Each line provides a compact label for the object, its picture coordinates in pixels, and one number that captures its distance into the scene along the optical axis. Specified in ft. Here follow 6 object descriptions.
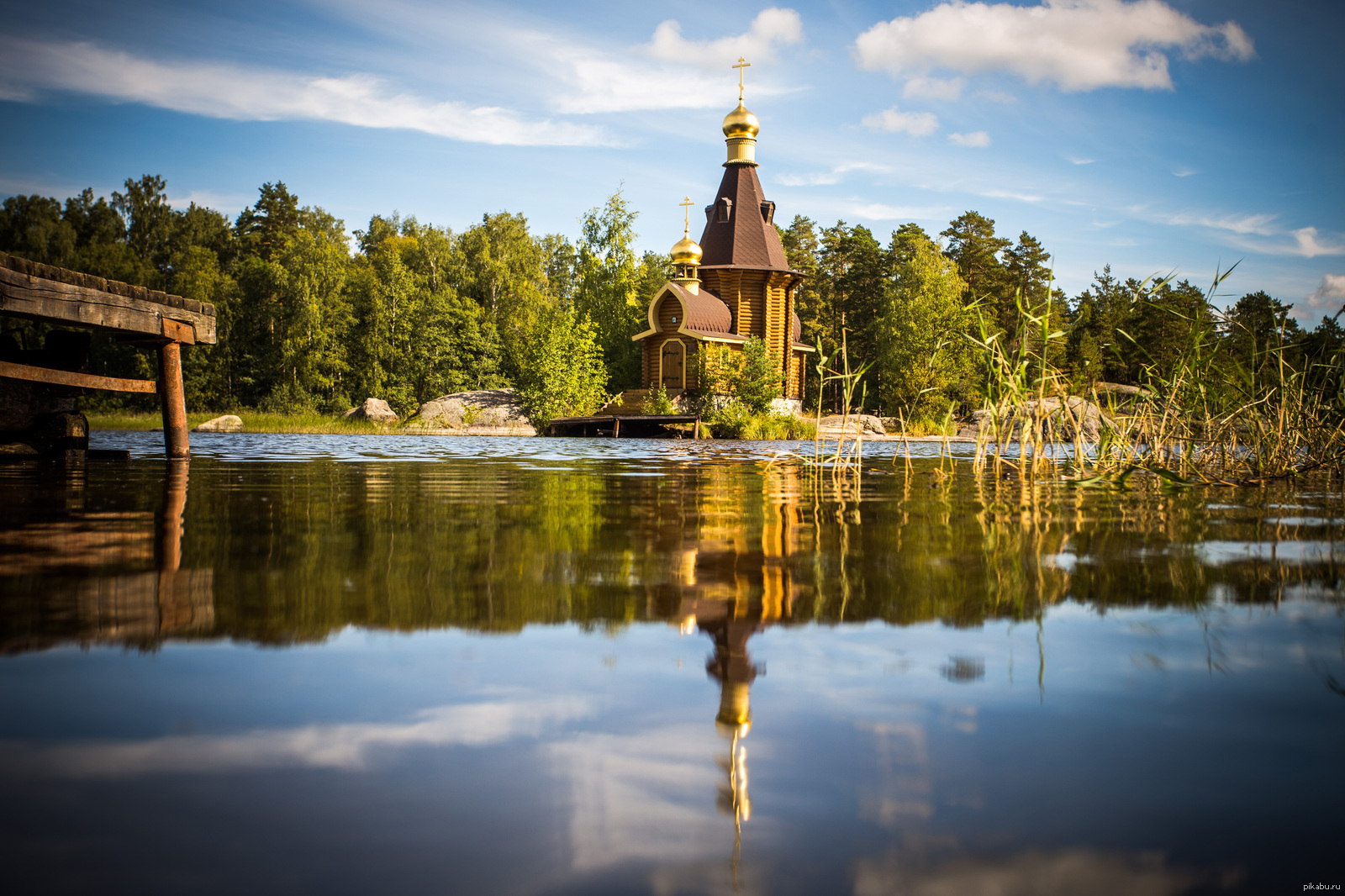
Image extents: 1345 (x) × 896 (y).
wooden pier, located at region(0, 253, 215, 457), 24.25
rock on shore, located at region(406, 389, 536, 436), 118.62
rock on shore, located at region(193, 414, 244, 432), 110.93
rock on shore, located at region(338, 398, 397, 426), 120.94
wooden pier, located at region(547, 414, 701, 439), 105.50
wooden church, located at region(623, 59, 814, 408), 125.08
